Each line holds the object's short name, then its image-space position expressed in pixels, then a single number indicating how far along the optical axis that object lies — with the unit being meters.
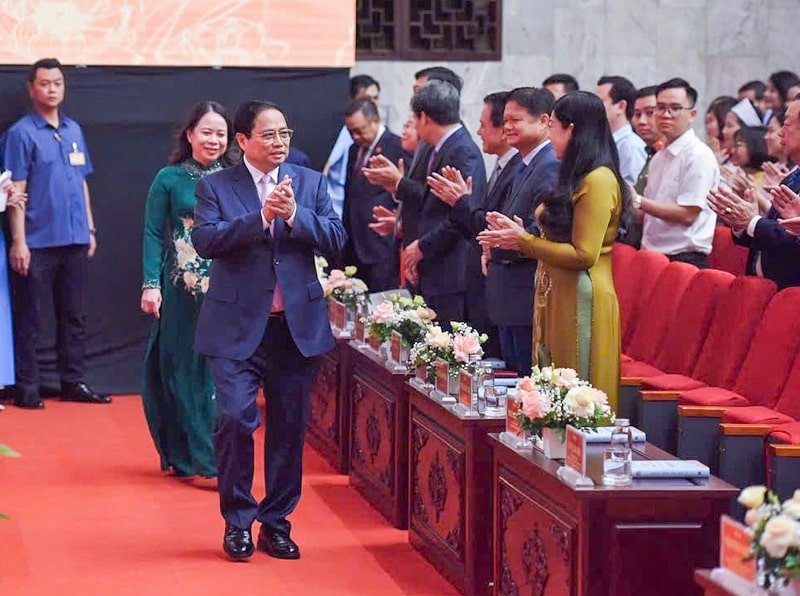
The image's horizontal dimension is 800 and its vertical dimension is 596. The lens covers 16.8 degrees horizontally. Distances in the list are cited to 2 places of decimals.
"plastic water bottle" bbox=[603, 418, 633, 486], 6.30
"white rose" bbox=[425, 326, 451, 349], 8.80
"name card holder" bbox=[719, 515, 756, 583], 4.82
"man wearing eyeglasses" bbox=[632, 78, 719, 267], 11.88
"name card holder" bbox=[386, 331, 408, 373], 9.74
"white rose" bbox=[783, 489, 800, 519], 4.64
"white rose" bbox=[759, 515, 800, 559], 4.54
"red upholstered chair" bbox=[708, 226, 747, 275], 12.20
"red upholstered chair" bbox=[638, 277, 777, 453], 8.76
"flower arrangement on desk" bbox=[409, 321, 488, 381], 8.46
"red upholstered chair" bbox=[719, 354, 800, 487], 7.64
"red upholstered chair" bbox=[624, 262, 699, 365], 10.46
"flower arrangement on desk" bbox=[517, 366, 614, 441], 6.68
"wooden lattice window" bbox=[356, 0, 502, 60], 17.61
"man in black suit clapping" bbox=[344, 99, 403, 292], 14.68
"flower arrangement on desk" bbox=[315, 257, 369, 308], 11.77
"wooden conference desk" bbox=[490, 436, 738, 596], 6.23
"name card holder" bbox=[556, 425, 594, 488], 6.35
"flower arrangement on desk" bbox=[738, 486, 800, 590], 4.55
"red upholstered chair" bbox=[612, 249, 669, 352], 11.05
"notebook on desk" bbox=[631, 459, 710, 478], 6.39
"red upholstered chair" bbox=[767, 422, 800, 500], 7.12
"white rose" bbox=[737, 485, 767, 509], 4.72
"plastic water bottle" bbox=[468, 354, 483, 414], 8.13
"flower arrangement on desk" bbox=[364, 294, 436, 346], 9.81
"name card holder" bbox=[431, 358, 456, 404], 8.58
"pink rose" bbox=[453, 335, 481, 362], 8.43
